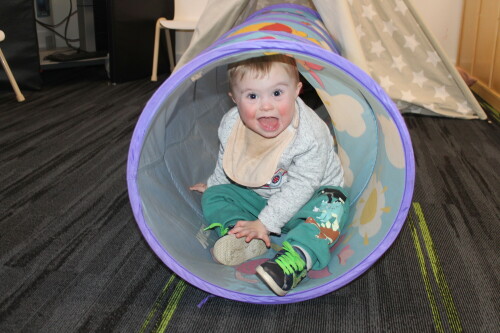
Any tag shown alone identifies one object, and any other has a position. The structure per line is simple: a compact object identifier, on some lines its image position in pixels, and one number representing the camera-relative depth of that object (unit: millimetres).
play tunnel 978
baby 1190
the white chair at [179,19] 3394
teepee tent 2533
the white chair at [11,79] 2725
